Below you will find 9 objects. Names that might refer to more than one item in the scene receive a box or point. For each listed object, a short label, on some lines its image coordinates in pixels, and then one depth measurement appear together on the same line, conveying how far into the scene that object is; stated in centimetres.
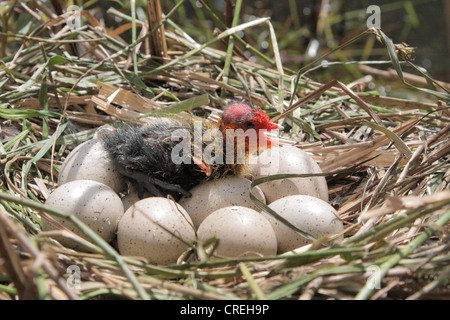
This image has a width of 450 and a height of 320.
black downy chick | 111
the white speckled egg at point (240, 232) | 106
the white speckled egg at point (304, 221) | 107
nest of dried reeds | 102
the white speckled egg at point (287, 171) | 111
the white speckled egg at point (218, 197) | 110
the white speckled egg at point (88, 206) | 108
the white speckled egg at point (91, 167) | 111
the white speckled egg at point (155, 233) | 107
